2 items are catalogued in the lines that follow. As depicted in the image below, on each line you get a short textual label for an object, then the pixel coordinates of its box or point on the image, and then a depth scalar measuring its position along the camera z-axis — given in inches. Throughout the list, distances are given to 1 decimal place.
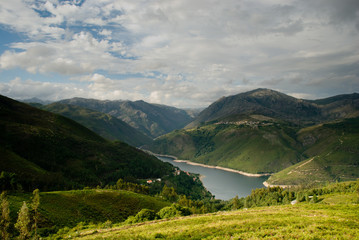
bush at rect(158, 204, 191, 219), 1848.8
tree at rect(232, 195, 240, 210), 4505.4
